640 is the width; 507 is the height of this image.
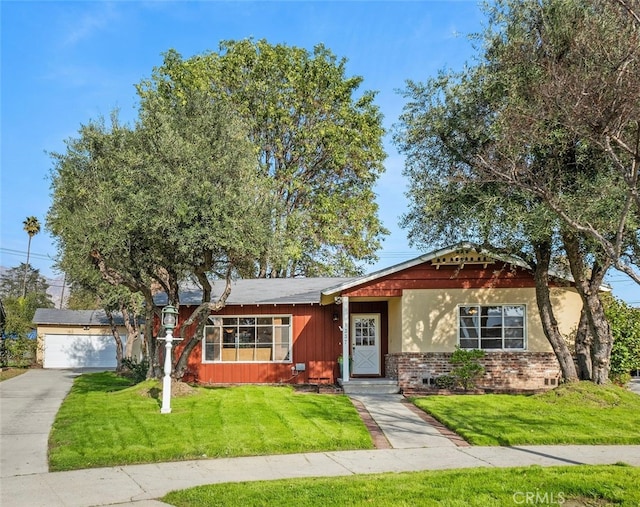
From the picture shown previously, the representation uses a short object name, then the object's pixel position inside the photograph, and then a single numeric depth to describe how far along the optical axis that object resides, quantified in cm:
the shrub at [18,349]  2962
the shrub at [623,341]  1552
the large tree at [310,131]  2761
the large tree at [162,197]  1283
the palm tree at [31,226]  5125
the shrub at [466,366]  1554
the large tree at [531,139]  973
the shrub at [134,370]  1905
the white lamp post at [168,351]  1216
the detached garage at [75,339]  3403
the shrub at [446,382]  1582
